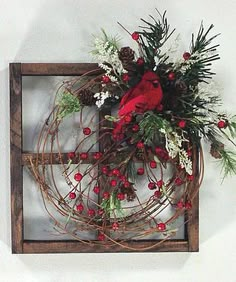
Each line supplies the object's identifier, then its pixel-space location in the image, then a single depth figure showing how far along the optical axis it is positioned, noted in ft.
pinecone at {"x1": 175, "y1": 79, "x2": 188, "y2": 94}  4.25
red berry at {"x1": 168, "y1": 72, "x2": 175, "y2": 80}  4.22
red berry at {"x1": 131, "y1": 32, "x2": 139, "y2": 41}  4.21
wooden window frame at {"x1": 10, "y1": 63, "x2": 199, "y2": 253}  4.48
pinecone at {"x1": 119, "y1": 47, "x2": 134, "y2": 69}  4.29
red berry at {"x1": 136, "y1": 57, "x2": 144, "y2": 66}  4.30
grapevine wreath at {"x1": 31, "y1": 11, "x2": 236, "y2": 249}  4.23
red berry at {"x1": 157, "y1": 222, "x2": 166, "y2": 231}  4.32
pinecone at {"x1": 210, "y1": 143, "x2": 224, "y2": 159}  4.41
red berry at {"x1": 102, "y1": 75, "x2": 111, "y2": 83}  4.24
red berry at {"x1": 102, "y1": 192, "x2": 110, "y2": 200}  4.30
